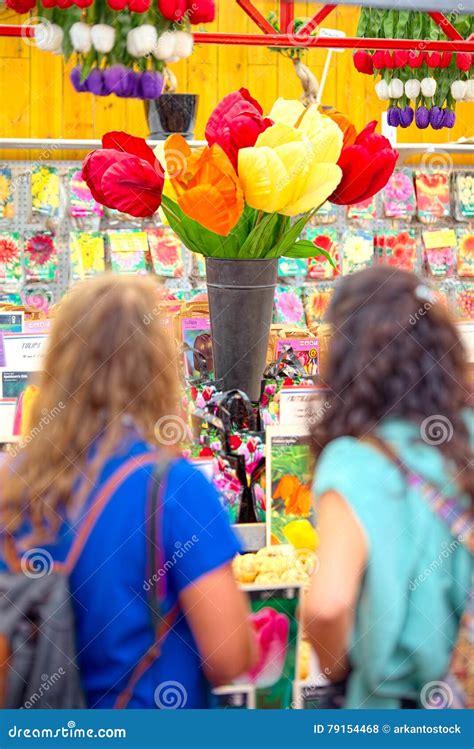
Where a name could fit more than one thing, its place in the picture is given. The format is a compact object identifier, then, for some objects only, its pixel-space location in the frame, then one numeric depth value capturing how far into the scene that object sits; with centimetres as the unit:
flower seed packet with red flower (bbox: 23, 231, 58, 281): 1116
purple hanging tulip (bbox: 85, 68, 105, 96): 420
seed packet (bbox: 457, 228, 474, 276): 1227
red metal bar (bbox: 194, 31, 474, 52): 555
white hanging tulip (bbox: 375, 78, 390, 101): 635
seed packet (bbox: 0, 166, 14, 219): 1098
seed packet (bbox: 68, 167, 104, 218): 1100
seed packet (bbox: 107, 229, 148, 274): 1099
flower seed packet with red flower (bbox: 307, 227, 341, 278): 1162
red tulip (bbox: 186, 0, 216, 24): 427
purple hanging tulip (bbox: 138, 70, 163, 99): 427
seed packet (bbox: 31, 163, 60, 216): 1099
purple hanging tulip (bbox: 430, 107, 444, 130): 630
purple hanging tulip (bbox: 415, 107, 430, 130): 631
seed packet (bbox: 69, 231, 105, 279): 1104
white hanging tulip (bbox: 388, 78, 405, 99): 625
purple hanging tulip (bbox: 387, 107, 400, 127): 639
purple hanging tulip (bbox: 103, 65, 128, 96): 418
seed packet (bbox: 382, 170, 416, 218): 1187
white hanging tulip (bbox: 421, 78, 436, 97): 616
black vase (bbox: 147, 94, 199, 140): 1023
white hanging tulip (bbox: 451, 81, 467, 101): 617
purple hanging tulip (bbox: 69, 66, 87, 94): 422
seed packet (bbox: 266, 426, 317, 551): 404
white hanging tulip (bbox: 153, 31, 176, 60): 418
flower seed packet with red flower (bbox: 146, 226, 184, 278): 1107
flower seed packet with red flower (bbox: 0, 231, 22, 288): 1105
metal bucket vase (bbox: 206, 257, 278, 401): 478
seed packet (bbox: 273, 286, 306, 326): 1109
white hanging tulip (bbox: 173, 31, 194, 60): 425
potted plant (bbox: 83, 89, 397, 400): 441
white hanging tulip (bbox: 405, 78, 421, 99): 622
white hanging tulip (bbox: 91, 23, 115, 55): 405
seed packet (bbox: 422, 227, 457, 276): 1181
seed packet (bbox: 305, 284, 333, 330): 1130
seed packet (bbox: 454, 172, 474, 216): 1209
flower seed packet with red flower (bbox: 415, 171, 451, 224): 1195
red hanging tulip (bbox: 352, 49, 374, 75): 655
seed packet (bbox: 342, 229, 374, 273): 1187
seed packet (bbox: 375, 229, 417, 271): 1201
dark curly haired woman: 273
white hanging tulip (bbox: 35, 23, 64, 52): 413
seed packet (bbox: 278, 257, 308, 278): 1147
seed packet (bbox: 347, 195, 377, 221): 1163
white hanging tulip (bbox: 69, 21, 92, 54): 407
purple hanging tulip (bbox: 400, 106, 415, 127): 637
